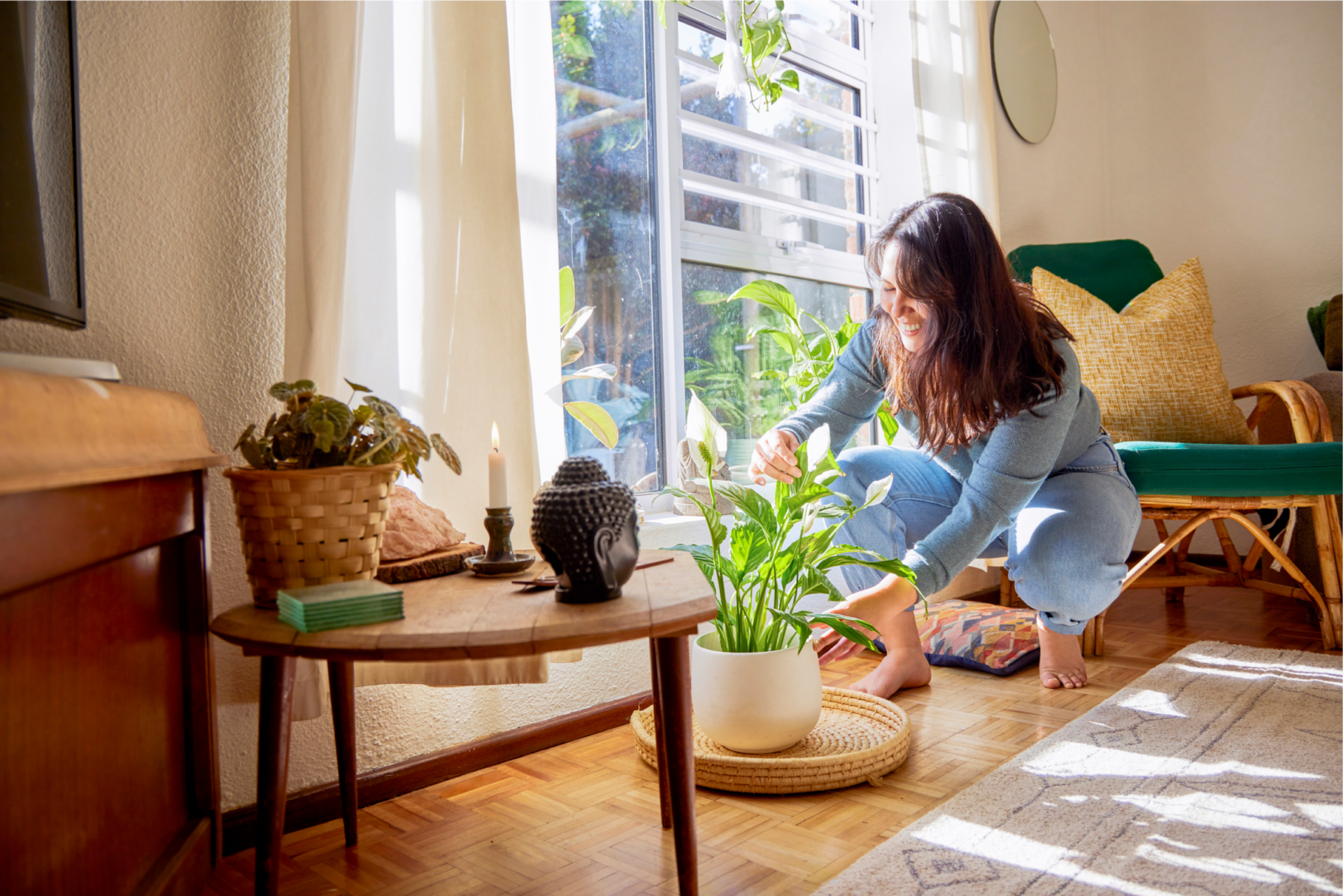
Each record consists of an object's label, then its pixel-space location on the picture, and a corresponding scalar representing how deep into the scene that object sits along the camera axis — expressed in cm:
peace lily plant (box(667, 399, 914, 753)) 133
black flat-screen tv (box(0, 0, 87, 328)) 76
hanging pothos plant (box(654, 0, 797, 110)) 156
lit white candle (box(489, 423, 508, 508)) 100
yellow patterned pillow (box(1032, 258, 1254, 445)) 221
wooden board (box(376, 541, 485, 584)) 102
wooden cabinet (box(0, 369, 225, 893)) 59
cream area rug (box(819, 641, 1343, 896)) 101
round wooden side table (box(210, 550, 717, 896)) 74
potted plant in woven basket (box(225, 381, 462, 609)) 89
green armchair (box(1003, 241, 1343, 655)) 193
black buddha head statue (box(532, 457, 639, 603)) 85
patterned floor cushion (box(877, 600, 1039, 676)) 194
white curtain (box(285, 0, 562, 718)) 118
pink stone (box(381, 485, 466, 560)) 107
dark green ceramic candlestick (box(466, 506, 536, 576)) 104
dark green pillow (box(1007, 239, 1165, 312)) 258
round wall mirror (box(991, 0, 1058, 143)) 296
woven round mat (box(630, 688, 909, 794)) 131
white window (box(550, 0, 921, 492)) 193
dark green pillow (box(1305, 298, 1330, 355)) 276
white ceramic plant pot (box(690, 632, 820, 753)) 135
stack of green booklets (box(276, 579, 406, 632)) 77
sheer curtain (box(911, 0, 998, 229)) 259
